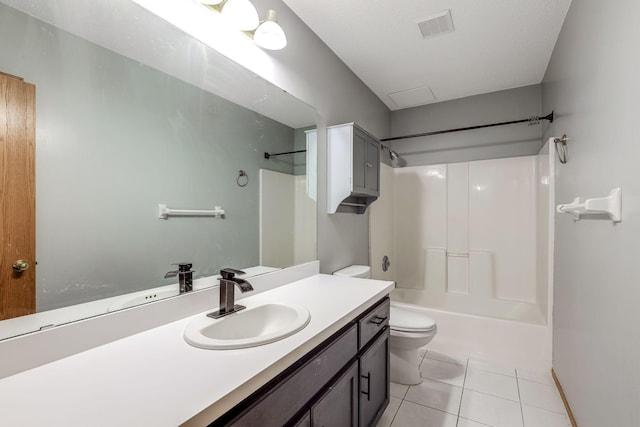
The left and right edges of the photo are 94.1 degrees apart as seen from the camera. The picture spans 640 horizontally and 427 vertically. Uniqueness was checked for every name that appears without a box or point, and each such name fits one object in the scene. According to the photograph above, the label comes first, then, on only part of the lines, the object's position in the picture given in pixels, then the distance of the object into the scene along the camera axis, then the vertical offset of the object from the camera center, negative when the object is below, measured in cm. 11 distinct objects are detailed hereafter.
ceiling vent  189 +125
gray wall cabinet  211 +36
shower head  312 +64
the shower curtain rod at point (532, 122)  232 +79
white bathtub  225 -101
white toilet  196 -85
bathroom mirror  81 +21
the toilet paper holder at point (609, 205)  110 +3
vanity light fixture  133 +91
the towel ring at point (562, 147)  190 +44
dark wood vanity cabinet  78 -59
